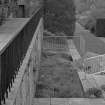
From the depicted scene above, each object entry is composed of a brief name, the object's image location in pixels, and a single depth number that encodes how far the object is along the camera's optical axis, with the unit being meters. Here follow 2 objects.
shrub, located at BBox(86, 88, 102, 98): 8.15
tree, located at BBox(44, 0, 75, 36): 20.80
